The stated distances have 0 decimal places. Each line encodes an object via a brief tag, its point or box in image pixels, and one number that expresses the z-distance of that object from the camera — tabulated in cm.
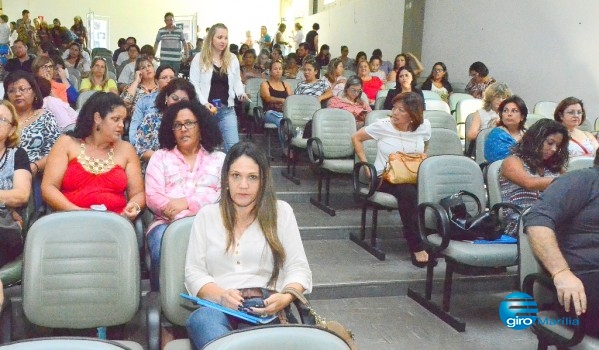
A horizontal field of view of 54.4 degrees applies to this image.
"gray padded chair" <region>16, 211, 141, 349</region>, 220
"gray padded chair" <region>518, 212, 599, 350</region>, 221
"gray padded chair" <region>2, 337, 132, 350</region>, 129
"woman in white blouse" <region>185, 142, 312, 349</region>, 217
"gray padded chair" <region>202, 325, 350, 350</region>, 136
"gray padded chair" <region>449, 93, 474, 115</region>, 681
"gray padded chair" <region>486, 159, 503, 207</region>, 359
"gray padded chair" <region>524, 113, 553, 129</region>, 552
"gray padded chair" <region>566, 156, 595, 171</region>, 391
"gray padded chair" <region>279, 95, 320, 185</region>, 568
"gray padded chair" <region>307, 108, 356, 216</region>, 504
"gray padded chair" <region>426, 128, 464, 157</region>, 475
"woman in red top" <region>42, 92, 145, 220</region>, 300
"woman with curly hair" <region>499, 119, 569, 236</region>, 337
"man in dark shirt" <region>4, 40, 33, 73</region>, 714
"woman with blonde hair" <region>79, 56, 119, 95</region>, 593
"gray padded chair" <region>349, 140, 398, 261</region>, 413
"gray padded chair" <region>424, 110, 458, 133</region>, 548
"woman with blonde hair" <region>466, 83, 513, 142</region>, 518
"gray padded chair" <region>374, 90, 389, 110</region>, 638
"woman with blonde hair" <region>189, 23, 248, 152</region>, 441
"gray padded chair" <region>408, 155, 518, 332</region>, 315
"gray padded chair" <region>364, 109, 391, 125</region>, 516
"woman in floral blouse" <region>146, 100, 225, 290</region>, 296
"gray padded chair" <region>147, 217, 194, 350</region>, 222
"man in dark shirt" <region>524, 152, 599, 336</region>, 224
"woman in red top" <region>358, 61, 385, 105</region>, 750
